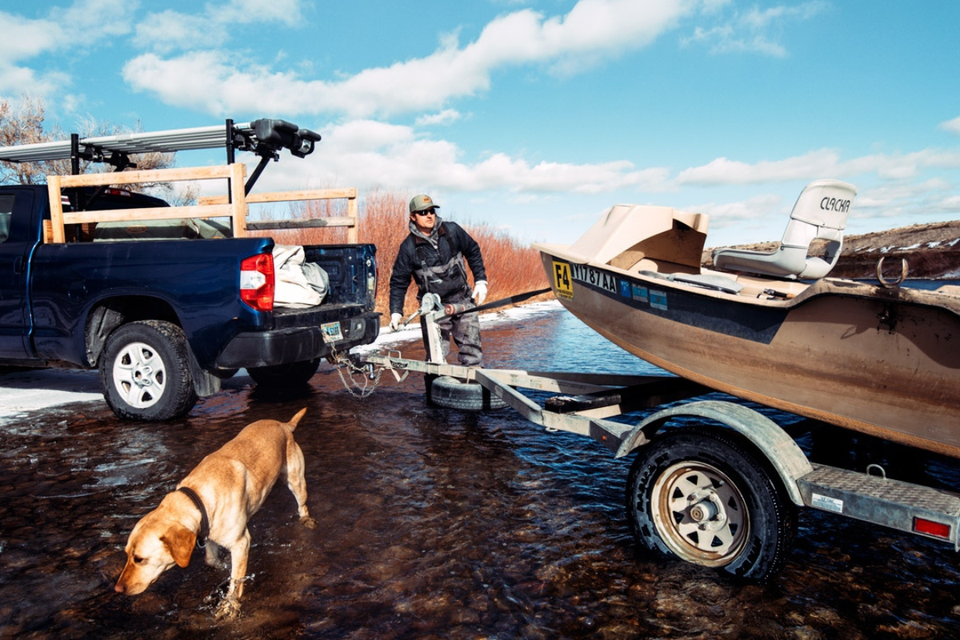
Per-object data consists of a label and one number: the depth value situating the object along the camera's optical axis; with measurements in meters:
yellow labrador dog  2.20
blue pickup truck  4.72
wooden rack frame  4.98
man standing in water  5.88
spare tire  5.23
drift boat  2.35
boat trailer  2.29
